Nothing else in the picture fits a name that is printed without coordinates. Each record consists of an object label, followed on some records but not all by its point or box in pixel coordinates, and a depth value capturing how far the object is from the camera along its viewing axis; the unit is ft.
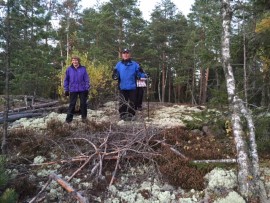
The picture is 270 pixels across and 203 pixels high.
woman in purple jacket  18.54
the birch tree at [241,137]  9.57
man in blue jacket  19.18
